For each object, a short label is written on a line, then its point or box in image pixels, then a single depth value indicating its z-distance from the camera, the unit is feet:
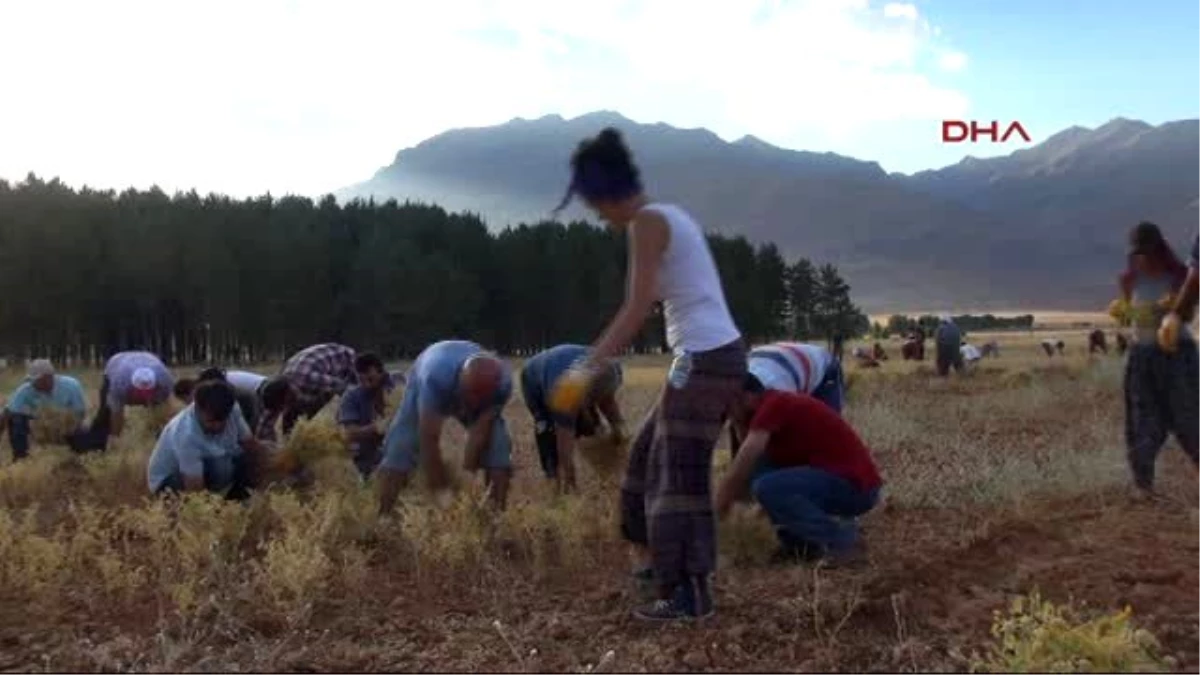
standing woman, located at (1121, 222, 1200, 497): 20.15
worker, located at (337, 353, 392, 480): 24.52
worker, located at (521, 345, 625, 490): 20.04
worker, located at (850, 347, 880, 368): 79.10
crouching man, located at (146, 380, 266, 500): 19.81
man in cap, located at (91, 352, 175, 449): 29.14
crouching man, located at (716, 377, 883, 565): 16.06
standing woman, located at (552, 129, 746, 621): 12.70
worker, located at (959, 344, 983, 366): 75.62
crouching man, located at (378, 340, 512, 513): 18.74
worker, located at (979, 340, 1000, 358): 104.07
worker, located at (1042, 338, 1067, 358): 102.78
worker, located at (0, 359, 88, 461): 30.73
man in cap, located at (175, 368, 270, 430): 25.00
